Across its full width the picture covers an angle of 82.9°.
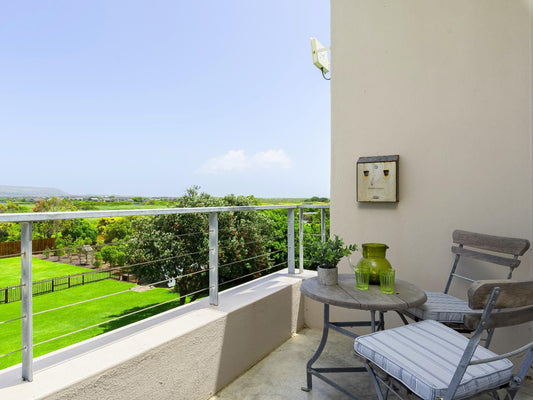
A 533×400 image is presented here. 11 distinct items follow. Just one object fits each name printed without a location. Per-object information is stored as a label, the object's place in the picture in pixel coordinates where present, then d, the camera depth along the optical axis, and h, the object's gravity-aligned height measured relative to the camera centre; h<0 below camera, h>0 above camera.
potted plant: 1.81 -0.35
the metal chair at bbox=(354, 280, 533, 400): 0.93 -0.64
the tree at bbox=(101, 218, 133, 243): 18.14 -1.91
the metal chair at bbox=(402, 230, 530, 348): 1.68 -0.39
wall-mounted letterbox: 2.41 +0.17
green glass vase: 1.79 -0.37
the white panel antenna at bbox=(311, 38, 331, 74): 3.32 +1.62
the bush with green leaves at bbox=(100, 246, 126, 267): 19.17 -3.78
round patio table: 1.47 -0.51
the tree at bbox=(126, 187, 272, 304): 9.62 -1.28
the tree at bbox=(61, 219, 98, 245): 19.48 -2.30
